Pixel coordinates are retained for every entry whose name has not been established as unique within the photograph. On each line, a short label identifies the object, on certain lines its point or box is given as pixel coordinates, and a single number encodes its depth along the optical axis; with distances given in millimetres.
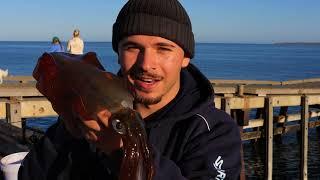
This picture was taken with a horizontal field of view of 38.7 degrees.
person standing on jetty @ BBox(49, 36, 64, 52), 15252
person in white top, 14508
